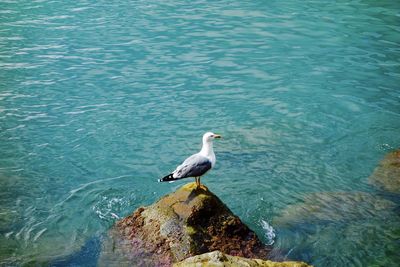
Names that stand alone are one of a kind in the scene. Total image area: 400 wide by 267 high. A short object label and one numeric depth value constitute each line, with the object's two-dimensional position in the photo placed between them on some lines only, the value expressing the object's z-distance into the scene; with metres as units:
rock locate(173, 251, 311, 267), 6.50
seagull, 8.91
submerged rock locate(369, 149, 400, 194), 11.75
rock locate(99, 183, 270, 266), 8.45
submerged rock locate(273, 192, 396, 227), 10.66
